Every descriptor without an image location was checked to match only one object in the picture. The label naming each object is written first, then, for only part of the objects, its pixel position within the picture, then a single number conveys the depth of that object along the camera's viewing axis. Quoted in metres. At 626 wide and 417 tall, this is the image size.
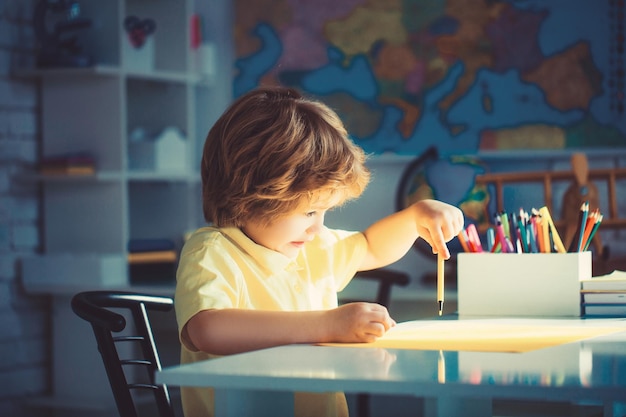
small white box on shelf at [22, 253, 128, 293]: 3.34
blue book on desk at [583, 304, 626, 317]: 1.76
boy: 1.62
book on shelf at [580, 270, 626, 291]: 1.76
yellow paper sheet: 1.44
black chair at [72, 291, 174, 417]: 1.65
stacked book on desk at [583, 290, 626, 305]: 1.76
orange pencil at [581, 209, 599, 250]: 1.82
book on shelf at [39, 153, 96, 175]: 3.43
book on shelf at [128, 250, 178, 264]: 3.45
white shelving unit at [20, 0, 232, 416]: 3.44
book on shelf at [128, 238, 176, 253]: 3.47
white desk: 1.21
